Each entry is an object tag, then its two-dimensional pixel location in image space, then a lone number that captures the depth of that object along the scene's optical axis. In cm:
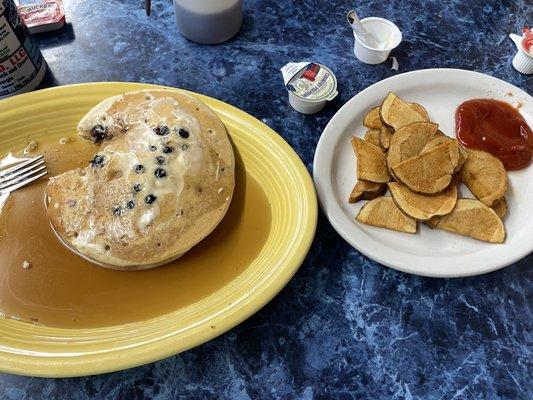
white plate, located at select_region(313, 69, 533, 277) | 29
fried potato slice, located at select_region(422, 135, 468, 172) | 32
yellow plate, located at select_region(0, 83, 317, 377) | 24
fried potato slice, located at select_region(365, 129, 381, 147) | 35
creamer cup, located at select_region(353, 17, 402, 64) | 40
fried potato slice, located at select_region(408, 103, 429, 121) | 35
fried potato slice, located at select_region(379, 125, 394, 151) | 34
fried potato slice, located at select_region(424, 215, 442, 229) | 31
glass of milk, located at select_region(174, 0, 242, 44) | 38
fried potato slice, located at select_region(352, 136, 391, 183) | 32
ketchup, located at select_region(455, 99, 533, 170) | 34
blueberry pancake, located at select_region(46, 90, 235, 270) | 28
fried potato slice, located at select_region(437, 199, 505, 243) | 31
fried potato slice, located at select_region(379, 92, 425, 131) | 34
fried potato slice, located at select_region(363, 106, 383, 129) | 35
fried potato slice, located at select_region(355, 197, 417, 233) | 31
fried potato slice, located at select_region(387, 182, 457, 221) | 31
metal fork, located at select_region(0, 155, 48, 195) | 31
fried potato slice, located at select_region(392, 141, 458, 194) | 31
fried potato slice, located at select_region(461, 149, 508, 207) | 32
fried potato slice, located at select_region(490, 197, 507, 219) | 32
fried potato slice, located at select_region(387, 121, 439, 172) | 32
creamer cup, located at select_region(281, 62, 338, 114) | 36
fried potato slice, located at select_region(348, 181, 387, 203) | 32
